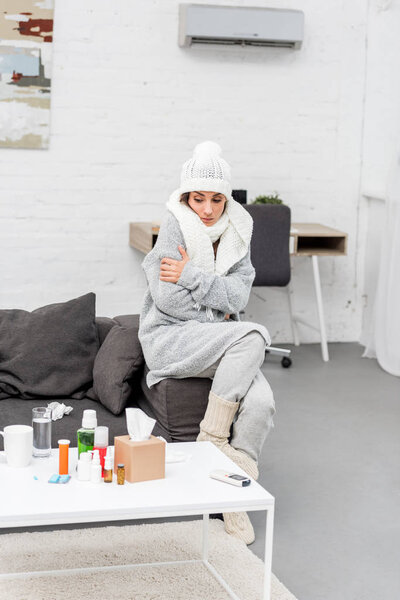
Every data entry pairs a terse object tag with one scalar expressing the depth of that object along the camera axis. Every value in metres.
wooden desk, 5.14
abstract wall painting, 5.00
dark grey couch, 2.96
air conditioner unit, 5.21
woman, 2.93
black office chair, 4.87
